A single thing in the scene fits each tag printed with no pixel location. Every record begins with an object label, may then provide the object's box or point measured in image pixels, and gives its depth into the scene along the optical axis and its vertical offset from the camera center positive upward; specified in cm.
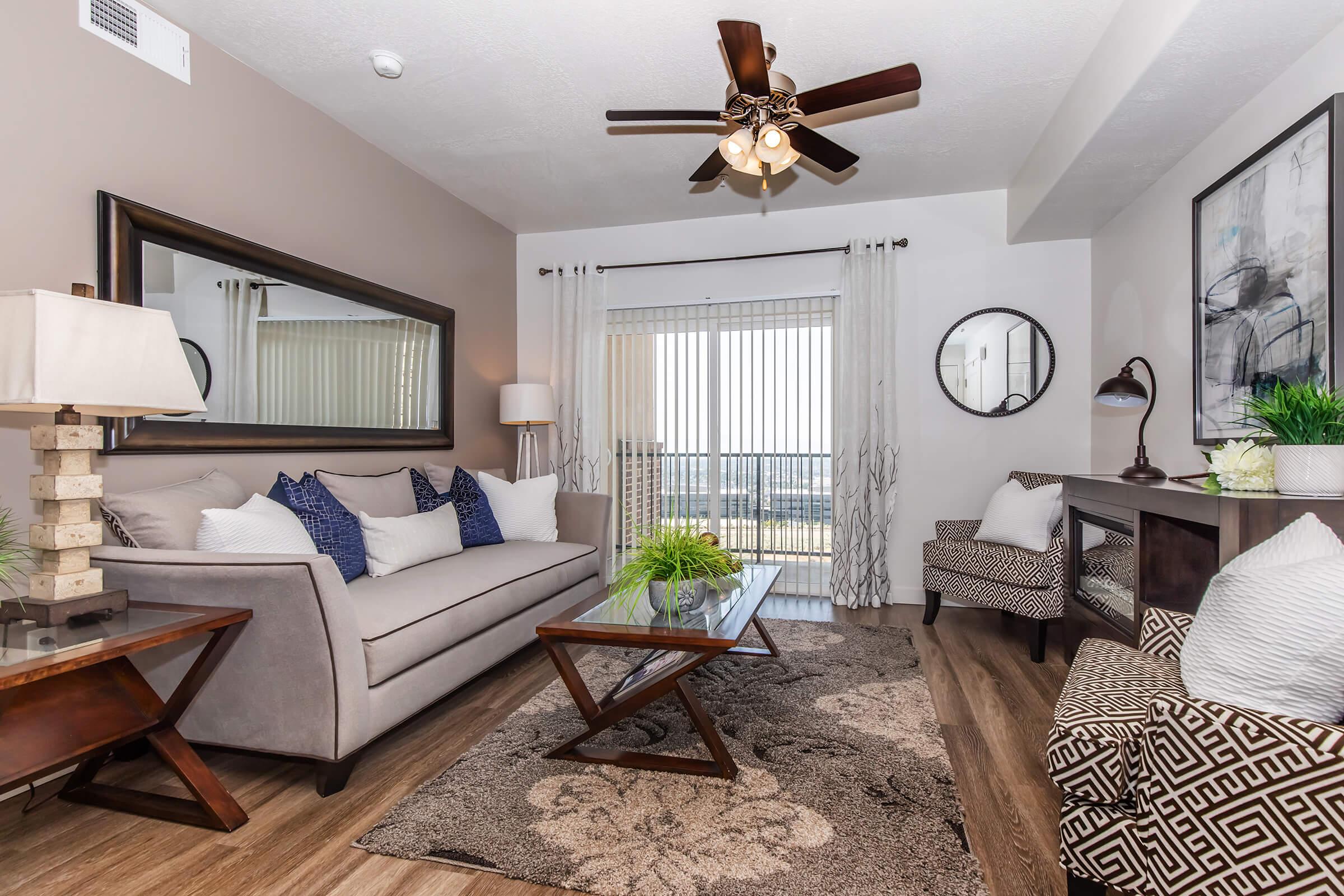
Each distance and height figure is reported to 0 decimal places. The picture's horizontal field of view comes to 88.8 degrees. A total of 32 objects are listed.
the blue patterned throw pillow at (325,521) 266 -29
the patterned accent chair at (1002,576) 324 -63
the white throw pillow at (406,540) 282 -40
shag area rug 161 -98
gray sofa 191 -62
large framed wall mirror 242 +48
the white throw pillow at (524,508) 383 -33
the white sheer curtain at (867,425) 434 +16
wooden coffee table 205 -64
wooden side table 155 -66
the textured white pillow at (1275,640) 111 -32
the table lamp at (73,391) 159 +14
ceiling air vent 228 +145
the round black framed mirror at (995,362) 423 +56
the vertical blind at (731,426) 463 +16
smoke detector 274 +156
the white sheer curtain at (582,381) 490 +48
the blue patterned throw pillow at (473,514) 354 -34
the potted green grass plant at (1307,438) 179 +4
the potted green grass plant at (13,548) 199 -31
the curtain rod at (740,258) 436 +131
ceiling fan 211 +119
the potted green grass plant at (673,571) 230 -42
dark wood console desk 177 -29
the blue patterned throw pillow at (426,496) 342 -24
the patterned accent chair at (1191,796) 103 -58
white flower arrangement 196 -4
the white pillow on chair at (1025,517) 346 -34
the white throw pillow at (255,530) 224 -28
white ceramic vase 178 -4
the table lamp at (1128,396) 298 +25
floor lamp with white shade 447 +29
